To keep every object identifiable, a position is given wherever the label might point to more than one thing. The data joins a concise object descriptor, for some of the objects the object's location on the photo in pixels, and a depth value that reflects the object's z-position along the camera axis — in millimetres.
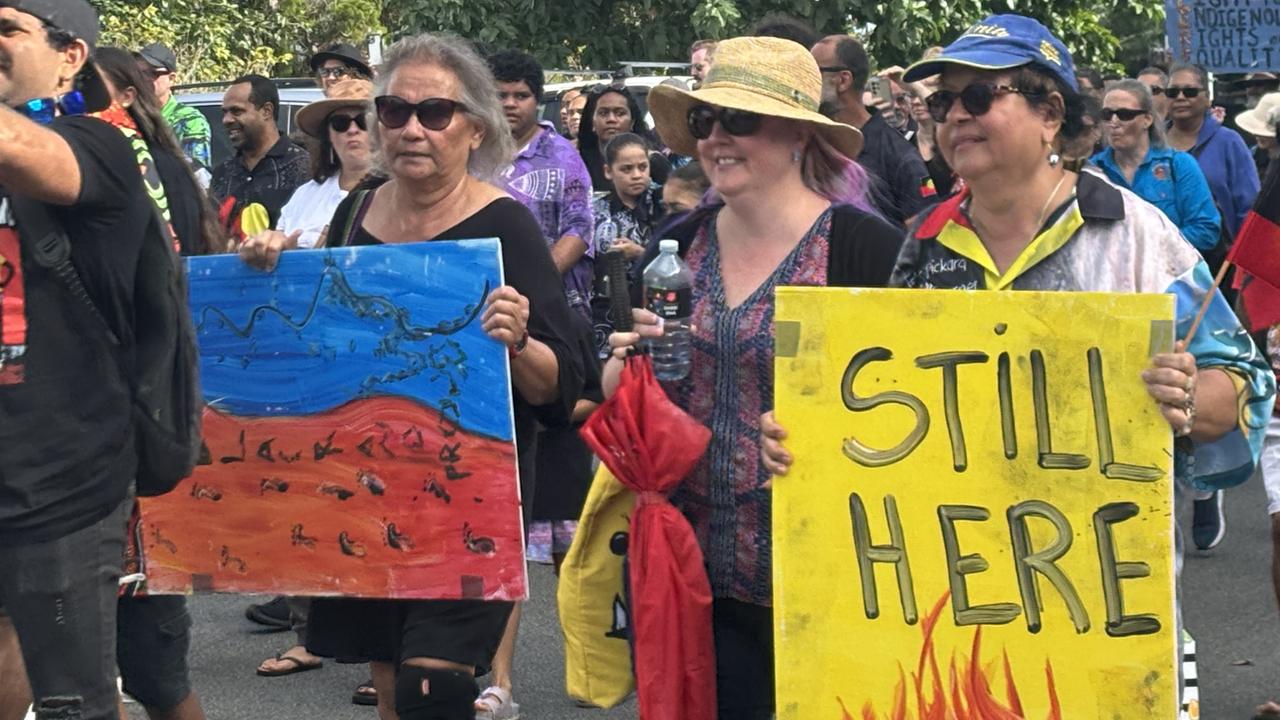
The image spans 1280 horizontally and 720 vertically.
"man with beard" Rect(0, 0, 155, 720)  3930
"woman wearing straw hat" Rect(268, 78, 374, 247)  7273
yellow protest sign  3521
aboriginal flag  3920
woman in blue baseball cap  3672
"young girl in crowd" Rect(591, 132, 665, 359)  9156
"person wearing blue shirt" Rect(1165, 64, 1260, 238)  10477
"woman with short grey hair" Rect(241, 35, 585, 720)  4578
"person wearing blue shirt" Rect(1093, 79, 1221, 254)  9445
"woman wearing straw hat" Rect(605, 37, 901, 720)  4121
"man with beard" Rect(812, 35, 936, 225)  7957
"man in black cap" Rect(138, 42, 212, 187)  10078
